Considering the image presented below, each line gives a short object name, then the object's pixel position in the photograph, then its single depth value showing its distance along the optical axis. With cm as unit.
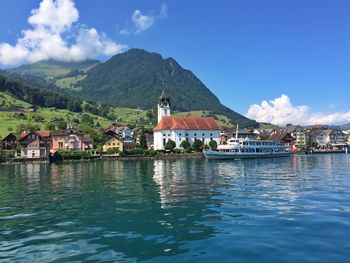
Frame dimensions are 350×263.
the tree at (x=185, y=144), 13000
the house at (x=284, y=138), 17738
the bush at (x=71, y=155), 10500
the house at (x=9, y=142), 12381
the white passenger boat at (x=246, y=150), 9931
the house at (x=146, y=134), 16170
